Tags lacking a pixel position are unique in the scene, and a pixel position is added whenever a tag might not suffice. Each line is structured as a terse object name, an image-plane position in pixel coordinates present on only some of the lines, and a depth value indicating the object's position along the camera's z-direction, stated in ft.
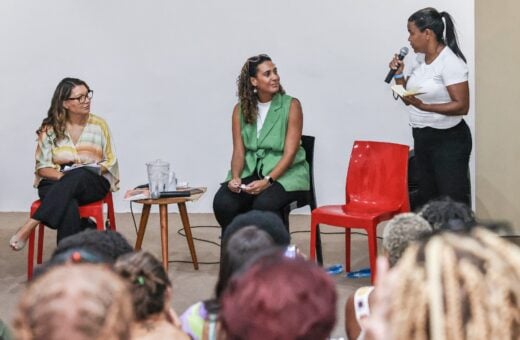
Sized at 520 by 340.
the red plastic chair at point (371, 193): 25.18
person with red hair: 8.43
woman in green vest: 26.83
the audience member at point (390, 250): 14.91
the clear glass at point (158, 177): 26.53
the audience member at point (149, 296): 11.94
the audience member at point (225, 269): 12.93
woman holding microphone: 24.88
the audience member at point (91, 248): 12.97
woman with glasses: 26.45
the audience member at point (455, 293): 7.83
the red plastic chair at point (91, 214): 26.64
